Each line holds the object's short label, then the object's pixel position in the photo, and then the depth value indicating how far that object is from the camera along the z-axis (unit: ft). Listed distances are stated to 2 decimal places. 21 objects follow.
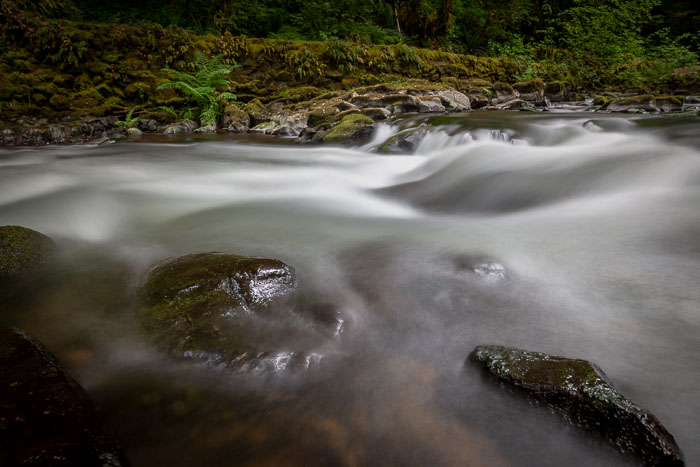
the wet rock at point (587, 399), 3.89
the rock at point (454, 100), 34.76
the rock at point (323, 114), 28.86
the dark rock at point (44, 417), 3.27
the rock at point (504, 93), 40.78
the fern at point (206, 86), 32.09
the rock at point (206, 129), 31.27
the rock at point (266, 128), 30.74
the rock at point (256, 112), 33.01
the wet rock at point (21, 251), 7.74
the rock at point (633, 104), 29.12
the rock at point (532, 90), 41.01
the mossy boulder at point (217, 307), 5.51
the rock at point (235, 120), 31.78
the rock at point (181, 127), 30.73
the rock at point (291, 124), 29.94
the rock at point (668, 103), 29.12
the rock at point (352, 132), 24.26
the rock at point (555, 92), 44.16
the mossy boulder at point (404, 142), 21.74
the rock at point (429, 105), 33.30
